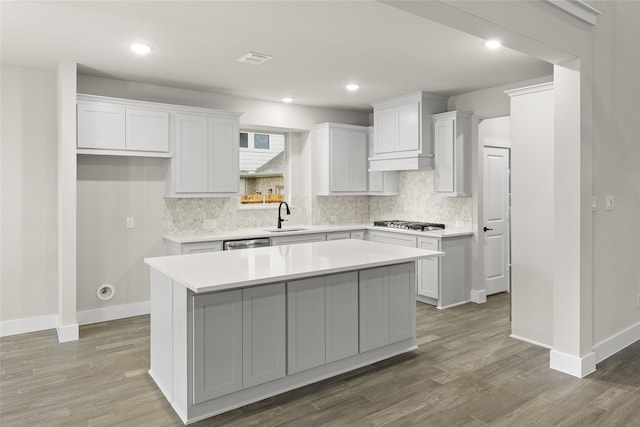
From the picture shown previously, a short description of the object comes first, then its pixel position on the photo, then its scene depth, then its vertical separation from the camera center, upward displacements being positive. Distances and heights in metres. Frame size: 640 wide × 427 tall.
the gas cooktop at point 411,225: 5.43 -0.22
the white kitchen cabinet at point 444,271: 5.16 -0.75
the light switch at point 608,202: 3.50 +0.05
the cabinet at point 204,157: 4.86 +0.59
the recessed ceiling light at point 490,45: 3.66 +1.38
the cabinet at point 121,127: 4.31 +0.84
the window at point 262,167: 6.03 +0.58
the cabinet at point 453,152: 5.30 +0.70
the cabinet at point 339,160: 6.18 +0.70
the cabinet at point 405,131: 5.46 +1.01
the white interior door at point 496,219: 5.69 -0.15
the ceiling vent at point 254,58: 3.93 +1.38
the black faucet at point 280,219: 5.73 -0.14
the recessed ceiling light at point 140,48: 3.64 +1.36
